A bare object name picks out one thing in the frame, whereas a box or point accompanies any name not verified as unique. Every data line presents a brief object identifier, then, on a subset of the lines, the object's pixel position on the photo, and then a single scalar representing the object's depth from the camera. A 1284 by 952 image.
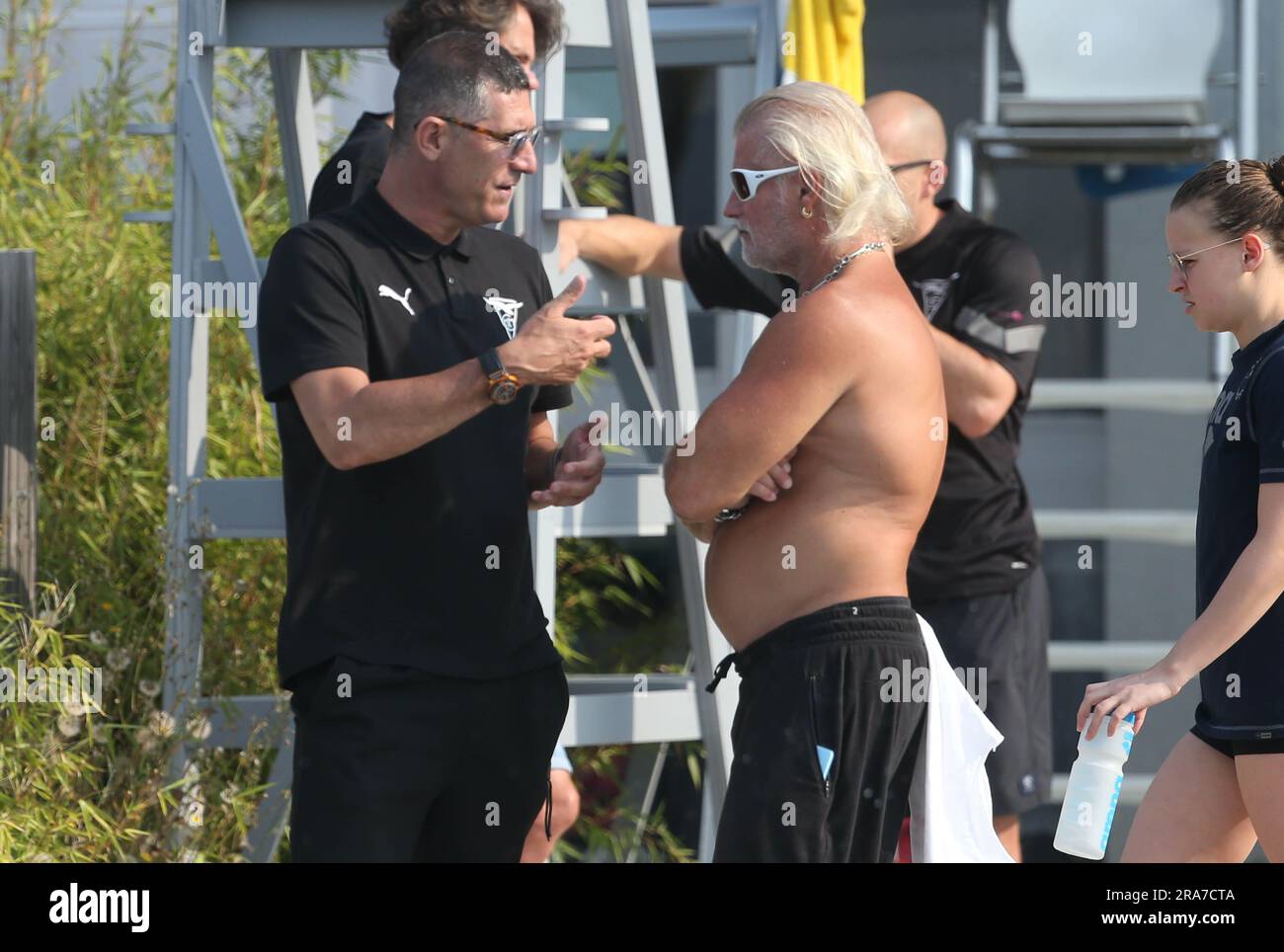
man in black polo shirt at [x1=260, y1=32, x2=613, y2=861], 5.18
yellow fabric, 8.05
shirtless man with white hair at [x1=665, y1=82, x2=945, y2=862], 5.17
